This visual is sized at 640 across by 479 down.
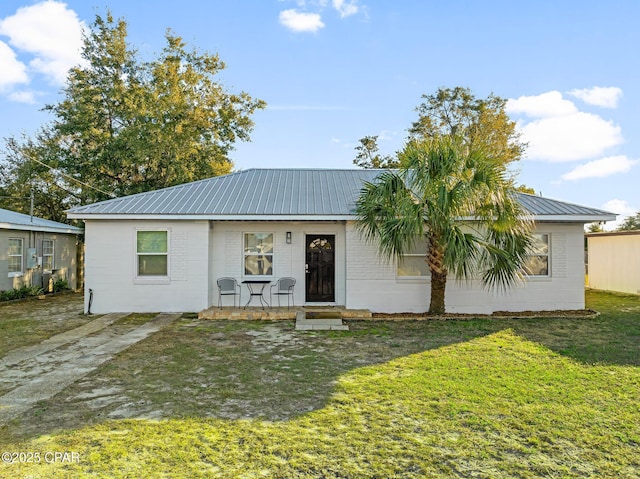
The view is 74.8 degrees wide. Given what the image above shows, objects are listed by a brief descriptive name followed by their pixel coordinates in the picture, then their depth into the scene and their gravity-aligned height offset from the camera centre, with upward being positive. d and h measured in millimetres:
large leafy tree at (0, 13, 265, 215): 21297 +7212
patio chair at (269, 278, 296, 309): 11445 -903
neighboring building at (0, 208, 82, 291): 14891 +140
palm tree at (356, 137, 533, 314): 9461 +1080
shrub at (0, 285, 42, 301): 14352 -1376
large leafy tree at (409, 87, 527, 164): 29344 +9937
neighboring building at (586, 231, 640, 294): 16359 -157
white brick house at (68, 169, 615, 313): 11242 -44
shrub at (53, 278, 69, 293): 17395 -1290
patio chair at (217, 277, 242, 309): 11312 -921
